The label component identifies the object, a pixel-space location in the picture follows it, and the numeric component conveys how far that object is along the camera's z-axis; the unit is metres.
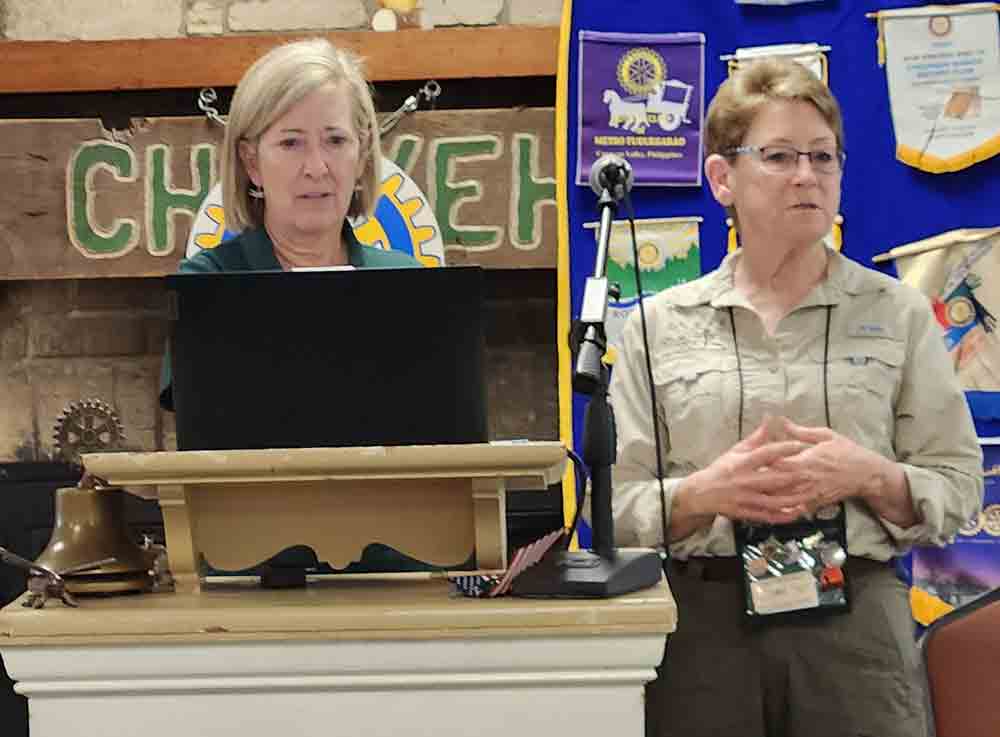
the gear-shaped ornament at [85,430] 3.46
